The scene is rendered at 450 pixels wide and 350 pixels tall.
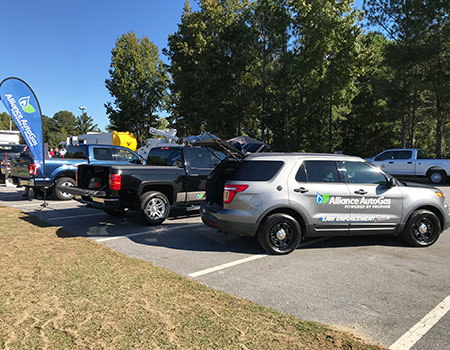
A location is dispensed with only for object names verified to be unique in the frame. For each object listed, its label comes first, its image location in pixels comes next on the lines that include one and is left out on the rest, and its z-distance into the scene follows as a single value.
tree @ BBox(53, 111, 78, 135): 102.81
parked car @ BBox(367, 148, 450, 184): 17.81
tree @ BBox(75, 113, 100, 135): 97.16
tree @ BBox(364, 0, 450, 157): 22.31
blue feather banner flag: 9.05
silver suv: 5.38
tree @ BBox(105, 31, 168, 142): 41.03
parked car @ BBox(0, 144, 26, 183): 14.26
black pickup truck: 7.06
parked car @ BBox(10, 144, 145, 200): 10.19
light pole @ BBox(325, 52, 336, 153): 22.19
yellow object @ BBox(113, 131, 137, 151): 28.29
